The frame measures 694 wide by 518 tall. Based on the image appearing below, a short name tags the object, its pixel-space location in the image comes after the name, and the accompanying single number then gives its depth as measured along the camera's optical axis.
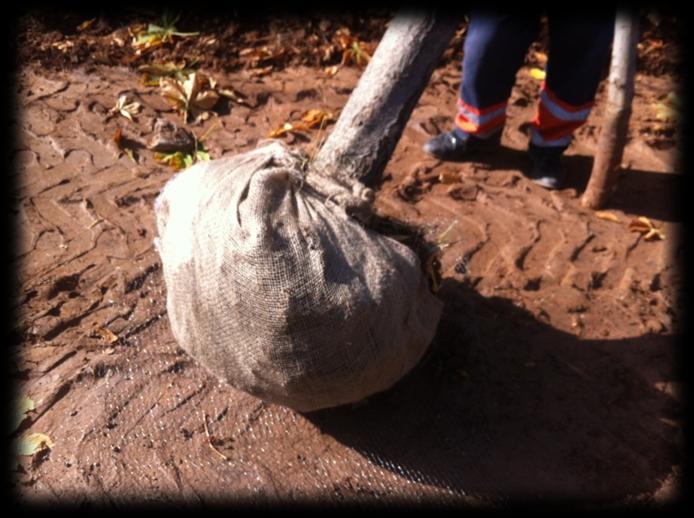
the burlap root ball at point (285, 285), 2.20
